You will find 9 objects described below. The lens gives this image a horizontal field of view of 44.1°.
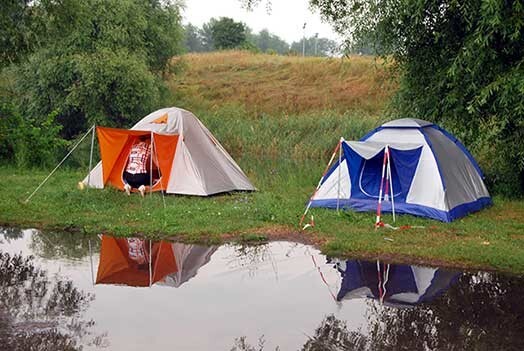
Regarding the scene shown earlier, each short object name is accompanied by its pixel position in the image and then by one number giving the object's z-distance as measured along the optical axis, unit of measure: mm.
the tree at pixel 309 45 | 89062
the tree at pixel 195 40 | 89500
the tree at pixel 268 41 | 107075
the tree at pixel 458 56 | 7816
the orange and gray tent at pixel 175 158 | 12789
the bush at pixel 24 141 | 17562
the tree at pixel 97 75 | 22438
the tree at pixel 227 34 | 53469
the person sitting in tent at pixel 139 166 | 12914
